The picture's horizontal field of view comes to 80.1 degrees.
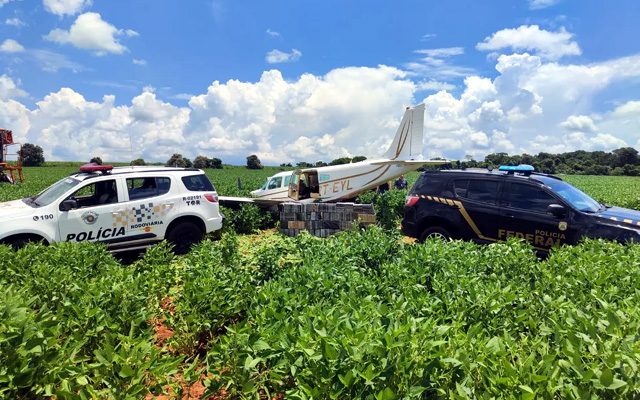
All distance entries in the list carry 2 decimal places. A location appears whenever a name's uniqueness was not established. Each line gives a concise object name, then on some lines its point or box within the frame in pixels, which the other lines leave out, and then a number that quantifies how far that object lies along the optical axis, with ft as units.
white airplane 57.06
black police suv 24.02
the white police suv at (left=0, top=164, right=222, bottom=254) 25.17
